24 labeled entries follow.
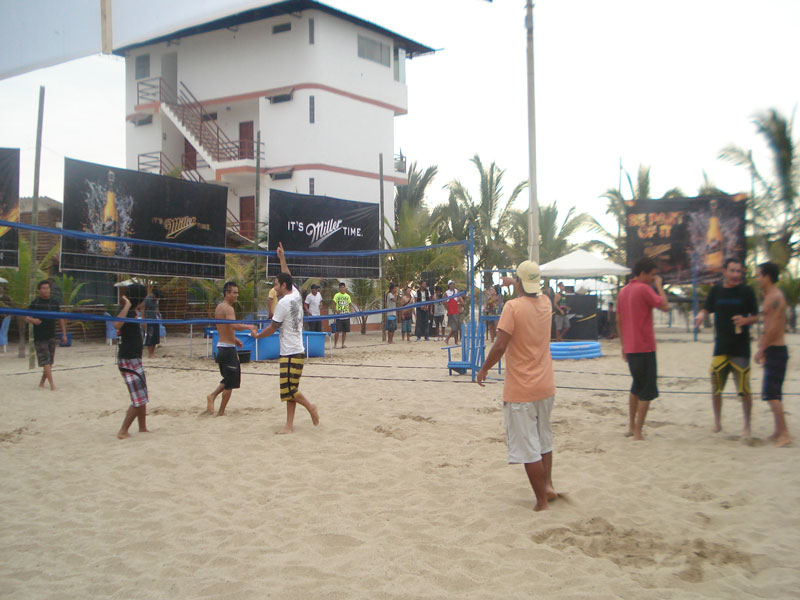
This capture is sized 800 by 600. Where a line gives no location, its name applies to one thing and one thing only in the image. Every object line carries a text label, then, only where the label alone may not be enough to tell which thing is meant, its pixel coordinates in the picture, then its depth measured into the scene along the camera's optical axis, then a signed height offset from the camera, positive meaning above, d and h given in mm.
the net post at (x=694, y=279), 16955 +1254
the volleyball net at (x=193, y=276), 11367 +1163
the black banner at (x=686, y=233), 17984 +2712
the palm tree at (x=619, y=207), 26922 +5163
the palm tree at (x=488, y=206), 28641 +5569
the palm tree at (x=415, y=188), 32844 +7258
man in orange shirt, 4039 -341
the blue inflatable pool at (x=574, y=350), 13626 -543
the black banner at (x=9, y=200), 11539 +2346
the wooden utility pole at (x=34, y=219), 11559 +2067
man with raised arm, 6453 -169
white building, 24031 +8939
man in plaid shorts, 6262 -319
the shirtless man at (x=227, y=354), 7402 -329
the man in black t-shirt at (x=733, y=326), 5902 -6
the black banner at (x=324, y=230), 13281 +2152
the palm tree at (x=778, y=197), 19719 +4134
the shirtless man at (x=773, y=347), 5648 -199
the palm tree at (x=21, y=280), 13398 +989
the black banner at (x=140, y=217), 11273 +2209
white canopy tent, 17656 +1666
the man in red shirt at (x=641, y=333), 5902 -73
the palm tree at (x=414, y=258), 20641 +2259
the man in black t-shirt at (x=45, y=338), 9254 -175
